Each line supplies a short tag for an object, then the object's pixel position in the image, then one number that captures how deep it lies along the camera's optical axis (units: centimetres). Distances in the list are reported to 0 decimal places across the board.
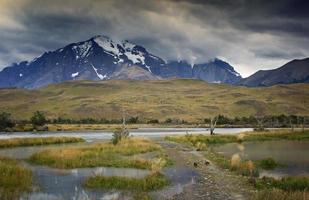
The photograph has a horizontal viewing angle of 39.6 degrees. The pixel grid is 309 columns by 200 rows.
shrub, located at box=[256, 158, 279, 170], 4582
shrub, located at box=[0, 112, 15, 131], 12950
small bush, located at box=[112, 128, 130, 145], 7044
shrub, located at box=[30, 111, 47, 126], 14340
